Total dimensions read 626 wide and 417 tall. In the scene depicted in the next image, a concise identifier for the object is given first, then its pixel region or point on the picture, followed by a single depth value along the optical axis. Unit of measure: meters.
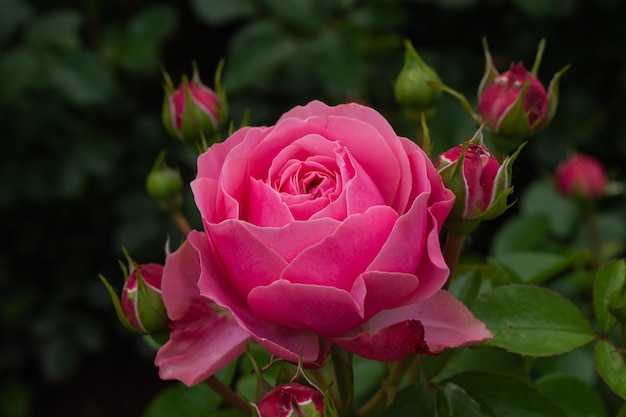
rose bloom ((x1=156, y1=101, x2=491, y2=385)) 0.54
